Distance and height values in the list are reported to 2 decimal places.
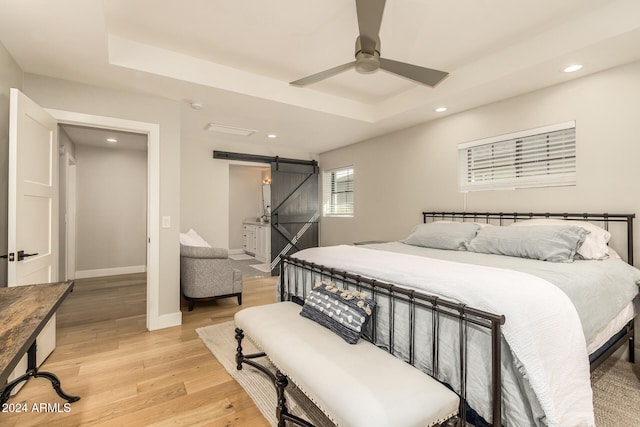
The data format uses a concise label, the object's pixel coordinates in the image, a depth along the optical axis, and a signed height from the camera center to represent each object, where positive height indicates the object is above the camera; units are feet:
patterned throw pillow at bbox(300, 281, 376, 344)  5.98 -2.01
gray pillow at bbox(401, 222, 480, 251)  10.18 -0.75
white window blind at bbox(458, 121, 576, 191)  9.84 +1.92
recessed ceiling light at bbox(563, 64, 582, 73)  8.70 +4.15
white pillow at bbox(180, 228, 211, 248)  13.65 -1.23
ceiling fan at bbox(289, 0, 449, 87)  5.99 +3.60
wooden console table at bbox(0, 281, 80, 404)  3.45 -1.53
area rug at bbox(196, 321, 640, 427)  6.22 -4.10
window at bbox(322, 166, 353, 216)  19.27 +1.38
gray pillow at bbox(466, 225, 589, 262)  7.65 -0.76
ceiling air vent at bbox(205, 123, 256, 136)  15.01 +4.24
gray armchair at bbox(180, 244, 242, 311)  12.53 -2.52
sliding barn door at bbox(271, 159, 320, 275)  19.74 +0.33
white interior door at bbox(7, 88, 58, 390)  7.00 +0.34
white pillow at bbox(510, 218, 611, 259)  7.84 -0.76
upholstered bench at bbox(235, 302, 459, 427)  4.10 -2.54
